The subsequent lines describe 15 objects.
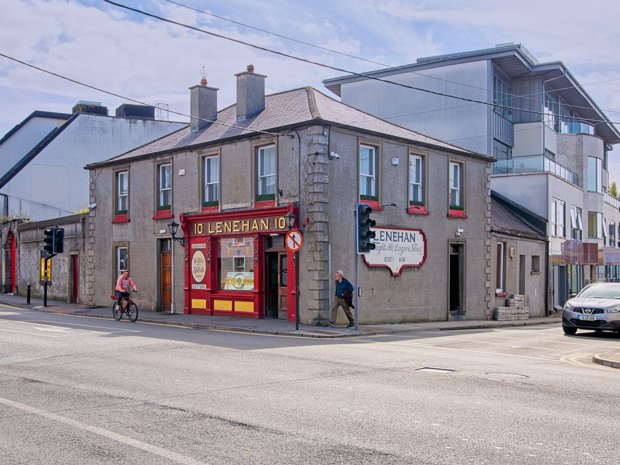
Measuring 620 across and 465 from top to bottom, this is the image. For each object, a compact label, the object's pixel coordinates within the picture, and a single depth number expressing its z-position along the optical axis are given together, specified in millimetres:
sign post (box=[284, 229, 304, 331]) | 20391
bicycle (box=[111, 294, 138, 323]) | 23719
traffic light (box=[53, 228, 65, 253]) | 29438
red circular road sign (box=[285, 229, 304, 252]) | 20422
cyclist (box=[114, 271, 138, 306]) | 24047
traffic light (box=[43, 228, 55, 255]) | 29203
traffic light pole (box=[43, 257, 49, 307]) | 29203
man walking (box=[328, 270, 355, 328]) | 21359
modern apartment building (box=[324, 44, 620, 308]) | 37406
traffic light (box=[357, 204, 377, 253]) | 20797
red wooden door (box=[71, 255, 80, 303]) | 32656
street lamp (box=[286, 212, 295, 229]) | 21625
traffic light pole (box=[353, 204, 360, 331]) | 20891
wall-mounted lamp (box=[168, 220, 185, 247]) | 26375
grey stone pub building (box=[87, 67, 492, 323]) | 22609
